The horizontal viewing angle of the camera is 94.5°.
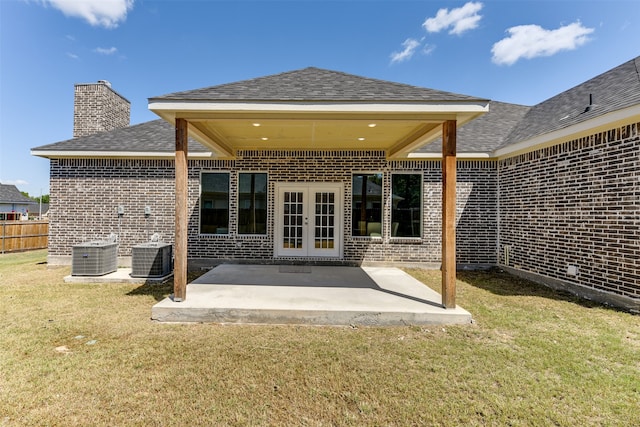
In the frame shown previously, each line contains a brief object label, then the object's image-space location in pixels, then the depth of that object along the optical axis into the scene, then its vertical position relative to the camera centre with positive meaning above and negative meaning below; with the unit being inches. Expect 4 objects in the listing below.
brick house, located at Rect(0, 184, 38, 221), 1031.0 +40.0
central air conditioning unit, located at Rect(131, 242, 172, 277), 259.0 -41.3
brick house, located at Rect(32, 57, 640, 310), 300.8 +20.8
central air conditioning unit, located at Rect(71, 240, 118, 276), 258.8 -40.6
